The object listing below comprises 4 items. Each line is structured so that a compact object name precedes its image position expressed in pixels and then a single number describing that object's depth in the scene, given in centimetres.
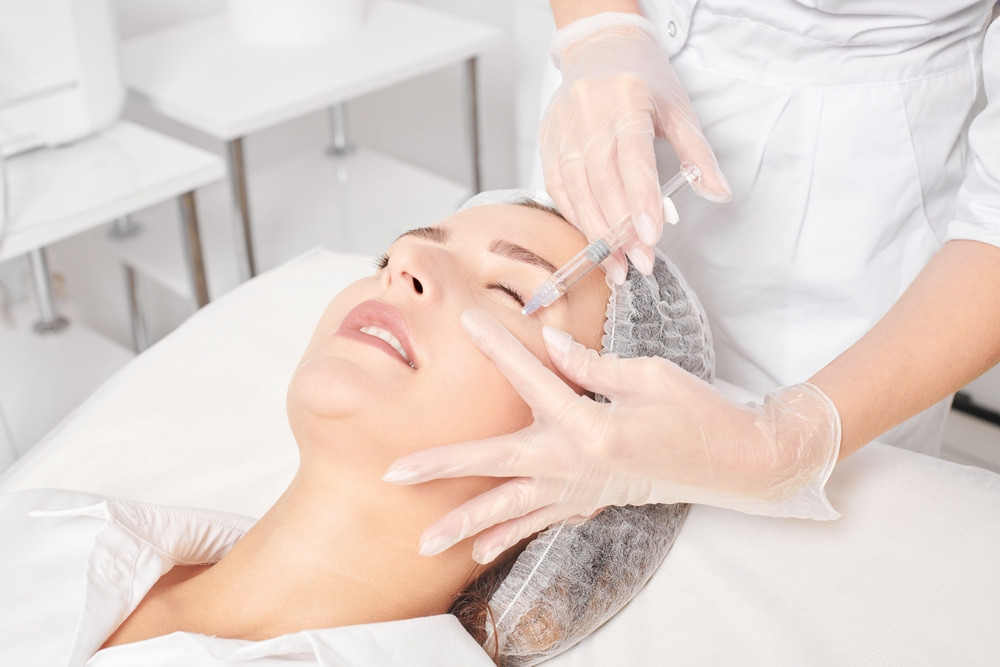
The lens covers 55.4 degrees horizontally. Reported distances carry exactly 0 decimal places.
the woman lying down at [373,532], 100
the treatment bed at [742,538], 109
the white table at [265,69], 202
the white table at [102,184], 174
